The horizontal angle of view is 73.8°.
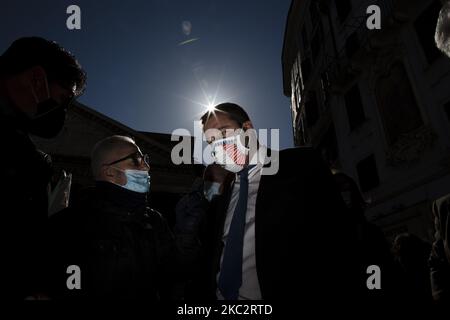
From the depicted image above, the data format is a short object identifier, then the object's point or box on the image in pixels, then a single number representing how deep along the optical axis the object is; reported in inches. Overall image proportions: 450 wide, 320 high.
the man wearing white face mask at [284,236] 58.7
